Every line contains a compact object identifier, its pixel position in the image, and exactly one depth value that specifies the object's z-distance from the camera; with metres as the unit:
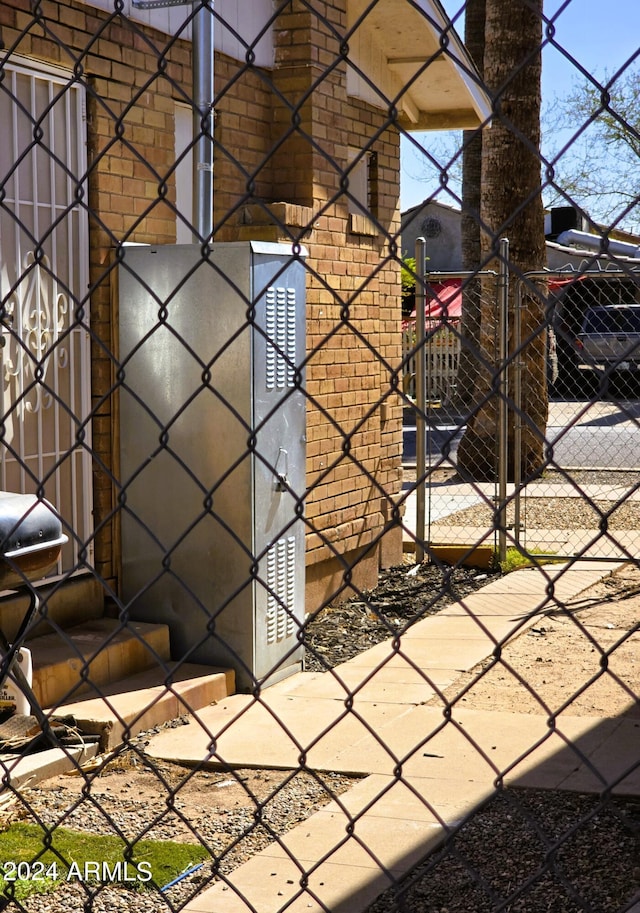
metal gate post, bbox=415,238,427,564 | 6.88
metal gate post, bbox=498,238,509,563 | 7.96
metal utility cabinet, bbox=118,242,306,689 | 5.58
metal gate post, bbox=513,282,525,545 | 7.88
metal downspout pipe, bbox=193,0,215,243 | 5.95
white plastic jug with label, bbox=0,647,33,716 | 4.48
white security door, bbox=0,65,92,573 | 5.40
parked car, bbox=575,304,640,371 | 16.78
